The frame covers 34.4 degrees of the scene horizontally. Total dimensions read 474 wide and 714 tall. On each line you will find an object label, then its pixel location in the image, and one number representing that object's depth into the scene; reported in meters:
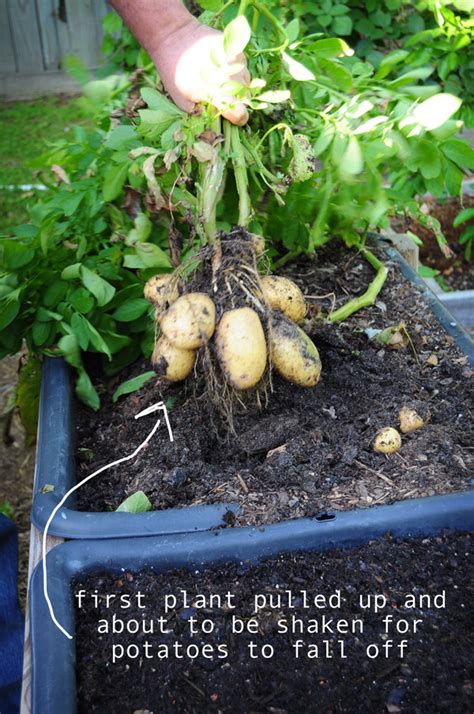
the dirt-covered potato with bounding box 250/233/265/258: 1.55
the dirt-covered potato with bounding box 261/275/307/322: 1.54
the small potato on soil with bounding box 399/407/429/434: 1.57
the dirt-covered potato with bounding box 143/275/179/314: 1.58
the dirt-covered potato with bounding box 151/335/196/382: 1.49
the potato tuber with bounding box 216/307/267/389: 1.42
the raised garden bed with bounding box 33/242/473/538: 1.39
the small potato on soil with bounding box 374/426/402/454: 1.51
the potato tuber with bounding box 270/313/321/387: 1.50
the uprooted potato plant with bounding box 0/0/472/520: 1.50
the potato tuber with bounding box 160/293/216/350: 1.45
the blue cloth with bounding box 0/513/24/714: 1.53
